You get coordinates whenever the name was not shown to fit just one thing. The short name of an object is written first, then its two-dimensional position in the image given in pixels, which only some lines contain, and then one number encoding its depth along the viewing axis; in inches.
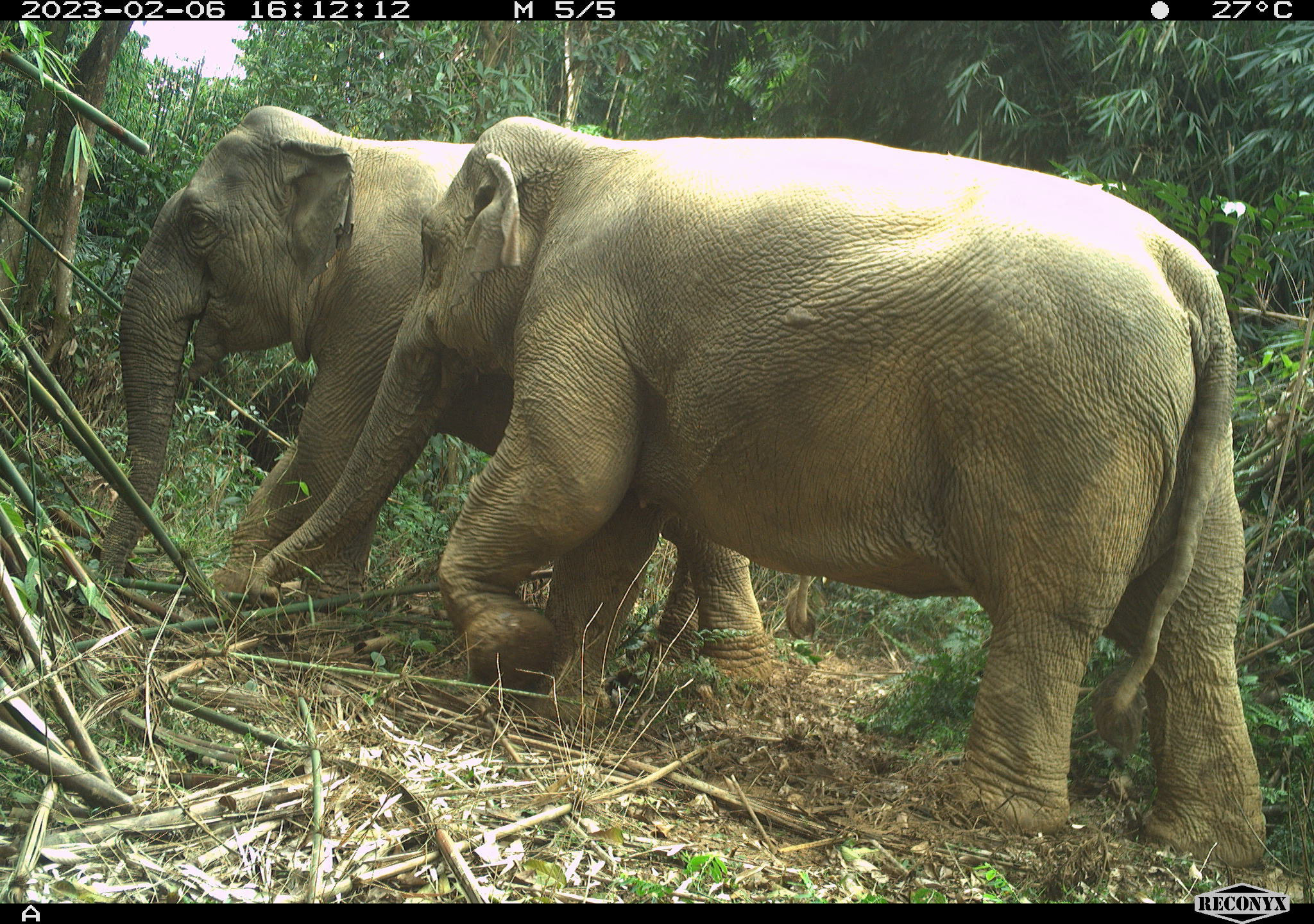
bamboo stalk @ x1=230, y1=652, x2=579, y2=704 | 161.9
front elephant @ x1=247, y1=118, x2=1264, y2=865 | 128.5
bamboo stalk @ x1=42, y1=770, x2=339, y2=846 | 111.1
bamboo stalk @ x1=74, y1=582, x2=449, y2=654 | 160.9
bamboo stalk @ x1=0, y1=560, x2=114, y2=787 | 119.0
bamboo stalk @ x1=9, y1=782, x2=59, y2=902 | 102.0
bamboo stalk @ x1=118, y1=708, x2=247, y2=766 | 133.3
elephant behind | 221.5
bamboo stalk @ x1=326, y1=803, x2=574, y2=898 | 110.9
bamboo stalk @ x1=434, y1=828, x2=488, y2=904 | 111.3
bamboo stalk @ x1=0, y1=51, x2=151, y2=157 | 142.9
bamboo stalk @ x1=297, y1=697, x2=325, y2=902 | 108.7
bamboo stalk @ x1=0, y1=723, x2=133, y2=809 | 110.6
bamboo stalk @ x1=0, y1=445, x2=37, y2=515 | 130.9
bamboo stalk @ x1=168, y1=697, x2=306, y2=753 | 138.5
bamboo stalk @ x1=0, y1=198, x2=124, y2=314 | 146.7
